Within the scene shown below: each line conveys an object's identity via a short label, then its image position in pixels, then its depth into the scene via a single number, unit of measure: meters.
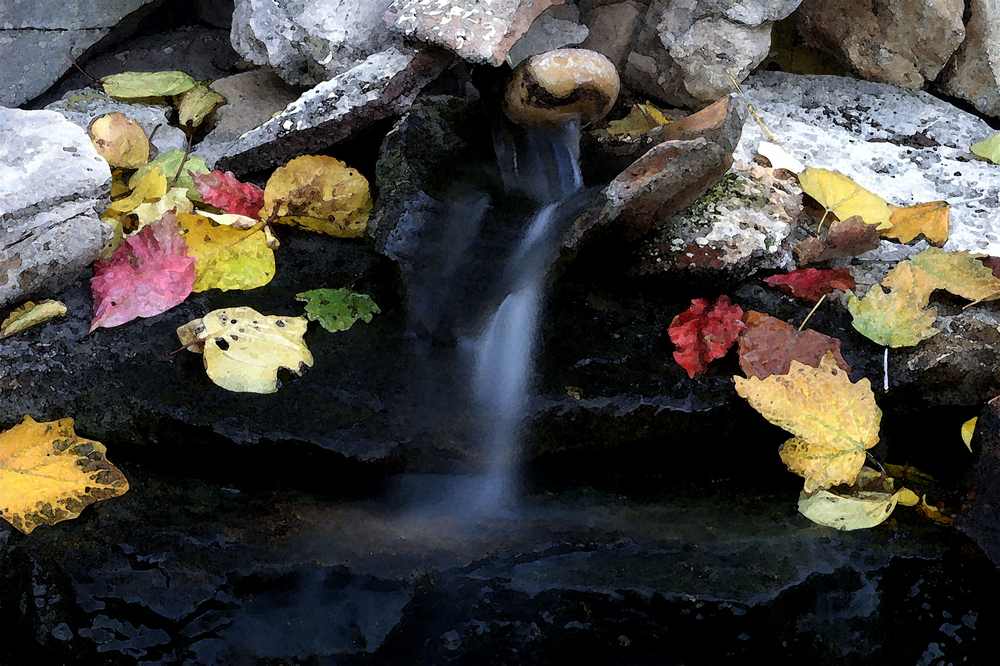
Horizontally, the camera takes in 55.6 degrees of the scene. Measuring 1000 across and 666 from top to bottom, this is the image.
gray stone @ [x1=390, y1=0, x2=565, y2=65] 2.43
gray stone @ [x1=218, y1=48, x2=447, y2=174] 2.51
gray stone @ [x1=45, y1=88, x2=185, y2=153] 2.98
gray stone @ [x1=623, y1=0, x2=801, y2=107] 2.95
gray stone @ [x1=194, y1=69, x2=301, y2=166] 3.04
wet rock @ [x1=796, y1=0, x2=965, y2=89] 3.04
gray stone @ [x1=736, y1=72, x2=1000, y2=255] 2.69
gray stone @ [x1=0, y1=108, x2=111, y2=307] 2.13
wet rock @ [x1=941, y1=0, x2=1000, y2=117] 3.09
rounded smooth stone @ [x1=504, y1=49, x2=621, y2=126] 2.51
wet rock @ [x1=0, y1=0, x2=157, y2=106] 3.33
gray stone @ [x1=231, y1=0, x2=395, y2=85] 2.86
